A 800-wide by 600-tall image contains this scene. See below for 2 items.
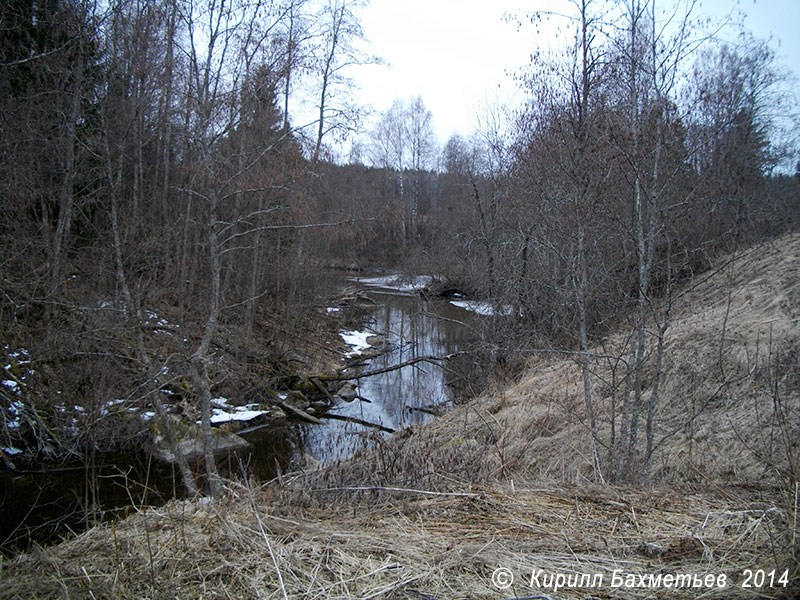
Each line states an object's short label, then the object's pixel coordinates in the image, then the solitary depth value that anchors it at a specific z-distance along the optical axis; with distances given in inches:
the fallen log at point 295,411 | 424.0
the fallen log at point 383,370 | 508.5
